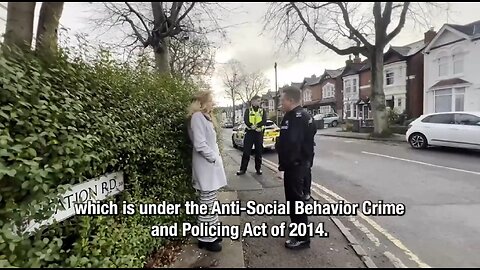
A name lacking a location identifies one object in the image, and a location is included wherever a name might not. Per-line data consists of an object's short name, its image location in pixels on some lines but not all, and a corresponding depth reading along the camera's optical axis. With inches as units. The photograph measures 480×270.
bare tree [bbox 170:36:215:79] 294.4
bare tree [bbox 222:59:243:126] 1919.3
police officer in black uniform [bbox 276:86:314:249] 133.9
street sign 85.9
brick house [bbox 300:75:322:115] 1910.7
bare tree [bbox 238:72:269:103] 2100.8
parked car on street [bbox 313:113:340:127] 1470.0
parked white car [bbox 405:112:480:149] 416.2
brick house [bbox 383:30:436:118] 1077.1
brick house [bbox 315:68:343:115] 1685.5
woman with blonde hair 127.0
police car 501.0
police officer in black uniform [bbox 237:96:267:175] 277.3
